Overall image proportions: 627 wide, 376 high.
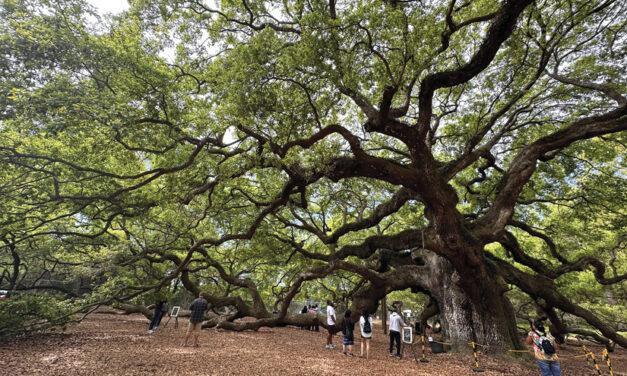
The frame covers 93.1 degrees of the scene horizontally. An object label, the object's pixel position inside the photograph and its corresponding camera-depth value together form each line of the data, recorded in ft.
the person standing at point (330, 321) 30.78
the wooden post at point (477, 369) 21.47
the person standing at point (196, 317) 26.37
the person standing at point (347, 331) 26.66
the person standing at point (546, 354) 17.47
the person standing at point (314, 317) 37.34
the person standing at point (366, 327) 25.61
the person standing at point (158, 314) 34.40
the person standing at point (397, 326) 27.35
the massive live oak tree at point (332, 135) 19.90
